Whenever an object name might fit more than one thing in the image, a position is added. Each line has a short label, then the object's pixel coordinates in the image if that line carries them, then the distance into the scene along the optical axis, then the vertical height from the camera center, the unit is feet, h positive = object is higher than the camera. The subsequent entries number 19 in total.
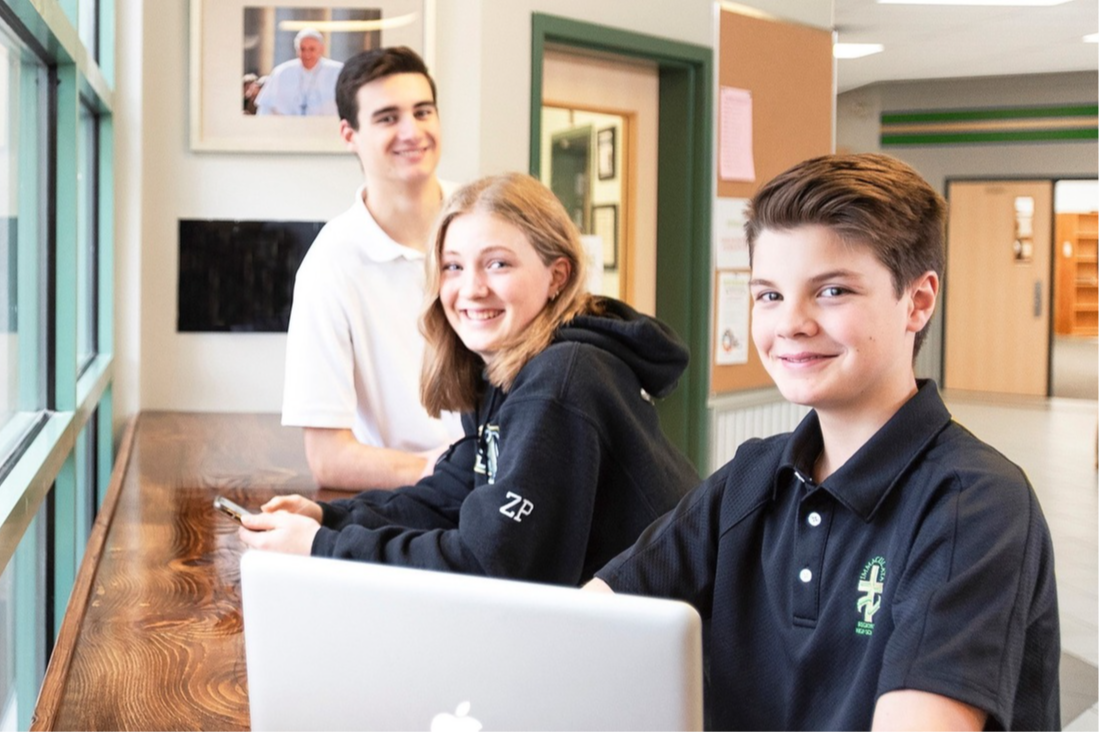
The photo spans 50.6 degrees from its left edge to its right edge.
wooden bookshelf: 51.62 +0.95
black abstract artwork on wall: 11.42 +0.12
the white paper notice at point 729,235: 14.33 +0.69
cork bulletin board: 14.20 +2.56
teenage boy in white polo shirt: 7.55 -0.11
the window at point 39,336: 6.03 -0.33
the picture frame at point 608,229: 14.25 +0.74
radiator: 14.58 -1.65
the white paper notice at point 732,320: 14.53 -0.37
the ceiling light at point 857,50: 30.27 +6.42
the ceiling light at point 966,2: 24.84 +6.22
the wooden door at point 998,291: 39.93 +0.12
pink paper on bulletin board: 14.24 +1.90
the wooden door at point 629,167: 13.84 +1.52
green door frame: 14.17 +0.79
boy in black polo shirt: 3.06 -0.72
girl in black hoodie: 4.76 -0.57
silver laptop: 2.56 -0.84
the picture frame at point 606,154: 14.24 +1.66
